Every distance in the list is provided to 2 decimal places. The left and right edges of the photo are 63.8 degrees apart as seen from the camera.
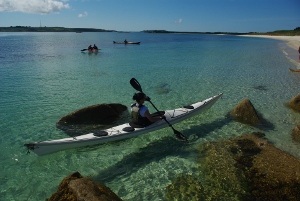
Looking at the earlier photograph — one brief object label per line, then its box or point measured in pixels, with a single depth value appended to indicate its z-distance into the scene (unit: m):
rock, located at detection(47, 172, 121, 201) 4.57
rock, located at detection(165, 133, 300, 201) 6.16
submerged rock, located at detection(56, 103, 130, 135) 10.04
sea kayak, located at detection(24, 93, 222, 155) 7.15
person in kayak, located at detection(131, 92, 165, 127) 8.37
